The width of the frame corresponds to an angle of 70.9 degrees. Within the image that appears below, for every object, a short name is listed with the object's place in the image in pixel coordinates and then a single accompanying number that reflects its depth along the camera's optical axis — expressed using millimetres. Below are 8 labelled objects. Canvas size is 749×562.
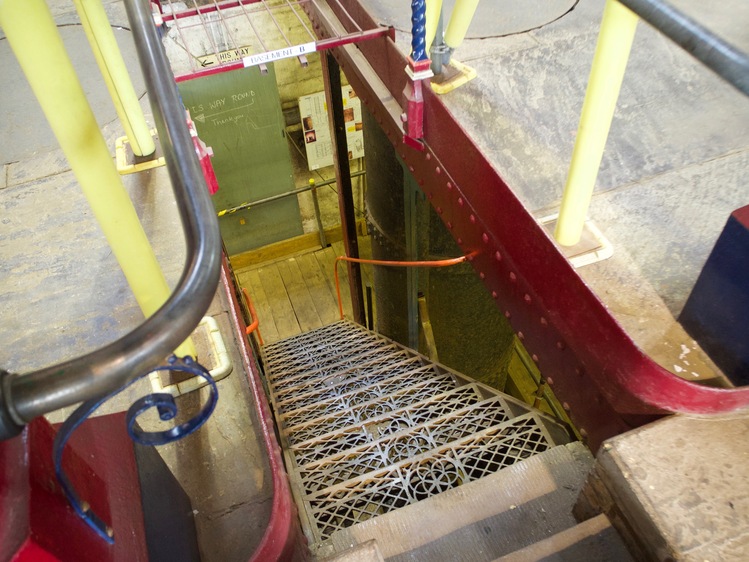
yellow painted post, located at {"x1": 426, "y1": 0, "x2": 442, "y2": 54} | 2352
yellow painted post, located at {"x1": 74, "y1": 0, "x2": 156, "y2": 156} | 2189
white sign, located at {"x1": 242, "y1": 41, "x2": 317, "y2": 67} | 2488
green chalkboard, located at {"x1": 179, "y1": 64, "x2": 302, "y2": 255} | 6473
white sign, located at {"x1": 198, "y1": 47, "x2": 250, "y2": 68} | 6011
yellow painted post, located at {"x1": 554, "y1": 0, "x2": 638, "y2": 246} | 1350
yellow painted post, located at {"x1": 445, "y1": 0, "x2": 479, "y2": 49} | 2410
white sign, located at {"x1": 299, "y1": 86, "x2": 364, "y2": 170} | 7254
